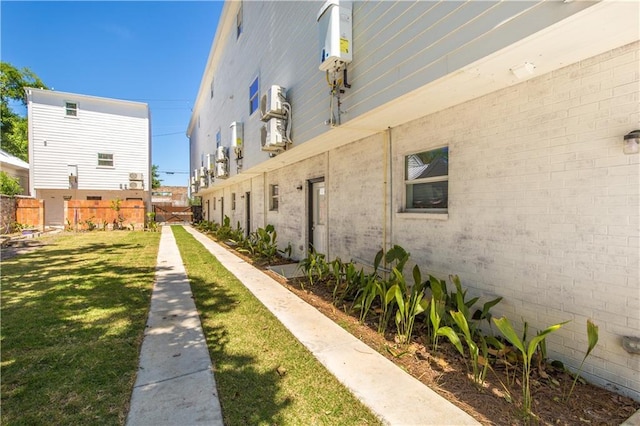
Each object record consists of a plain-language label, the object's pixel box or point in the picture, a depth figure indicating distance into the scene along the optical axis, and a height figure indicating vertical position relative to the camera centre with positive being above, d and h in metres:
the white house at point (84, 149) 17.03 +3.88
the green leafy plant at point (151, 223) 17.42 -0.67
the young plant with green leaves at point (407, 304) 3.34 -1.07
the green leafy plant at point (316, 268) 5.95 -1.15
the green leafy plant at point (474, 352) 2.62 -1.28
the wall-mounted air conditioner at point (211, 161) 15.08 +2.60
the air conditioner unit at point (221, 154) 12.52 +2.46
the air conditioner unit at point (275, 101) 6.65 +2.50
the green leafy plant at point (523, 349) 2.24 -1.06
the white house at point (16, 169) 16.93 +2.65
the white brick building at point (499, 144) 2.38 +0.78
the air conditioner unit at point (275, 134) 6.66 +1.78
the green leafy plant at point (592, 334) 2.25 -0.94
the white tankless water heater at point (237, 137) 10.52 +2.66
